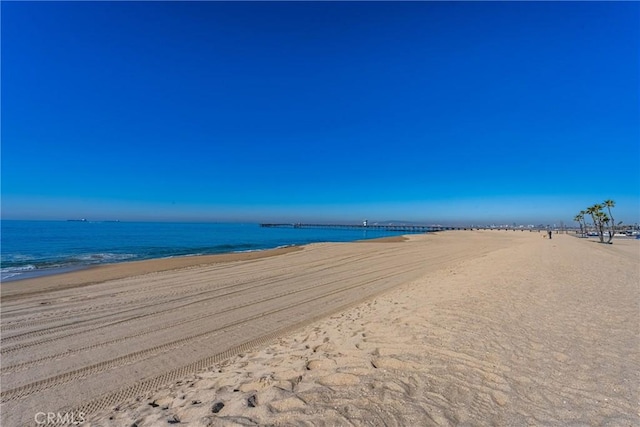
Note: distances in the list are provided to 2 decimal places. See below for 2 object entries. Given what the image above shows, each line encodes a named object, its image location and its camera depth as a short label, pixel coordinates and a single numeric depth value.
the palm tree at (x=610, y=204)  45.98
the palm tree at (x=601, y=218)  46.08
